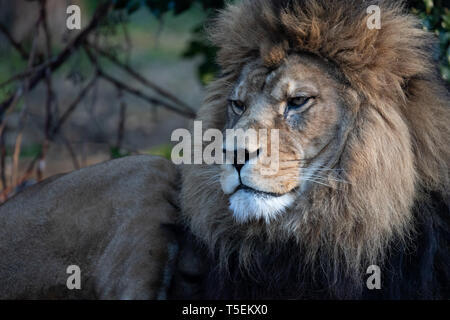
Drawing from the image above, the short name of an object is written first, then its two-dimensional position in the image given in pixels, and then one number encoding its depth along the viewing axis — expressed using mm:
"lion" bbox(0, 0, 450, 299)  6441
